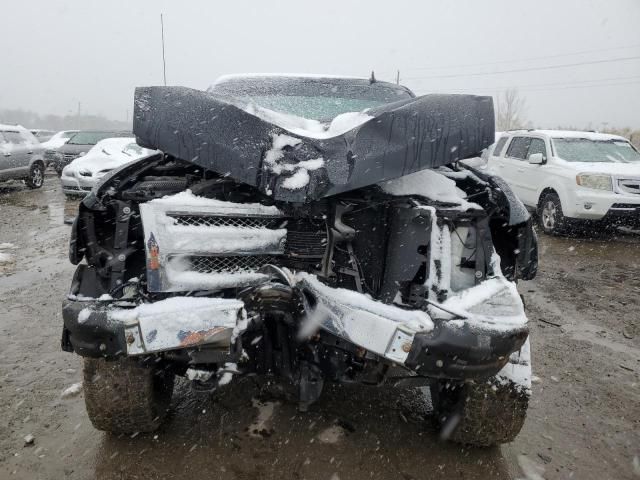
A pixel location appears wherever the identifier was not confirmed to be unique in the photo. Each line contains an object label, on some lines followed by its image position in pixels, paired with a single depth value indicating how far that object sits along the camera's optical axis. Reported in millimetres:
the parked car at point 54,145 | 15344
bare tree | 43778
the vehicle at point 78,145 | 14742
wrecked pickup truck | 1902
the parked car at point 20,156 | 11438
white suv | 7184
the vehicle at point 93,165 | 9680
